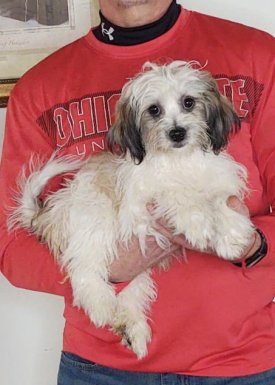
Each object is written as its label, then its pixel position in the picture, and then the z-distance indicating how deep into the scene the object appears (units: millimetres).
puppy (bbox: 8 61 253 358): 1340
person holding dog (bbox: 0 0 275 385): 1364
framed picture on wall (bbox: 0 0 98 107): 1756
